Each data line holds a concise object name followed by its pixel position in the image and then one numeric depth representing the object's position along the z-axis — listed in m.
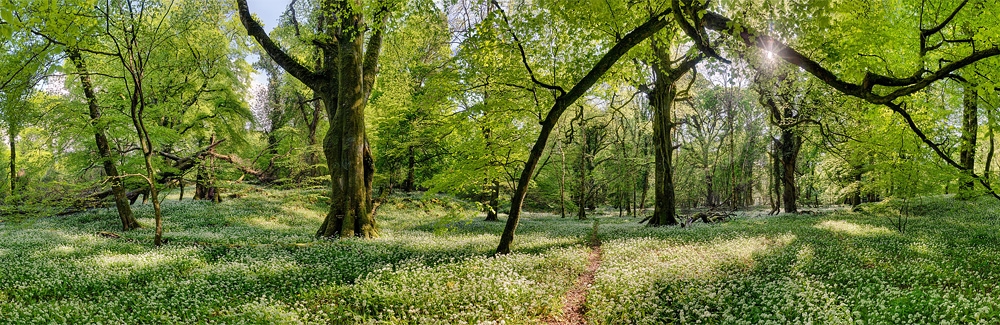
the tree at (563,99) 9.12
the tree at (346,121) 13.63
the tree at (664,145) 18.81
